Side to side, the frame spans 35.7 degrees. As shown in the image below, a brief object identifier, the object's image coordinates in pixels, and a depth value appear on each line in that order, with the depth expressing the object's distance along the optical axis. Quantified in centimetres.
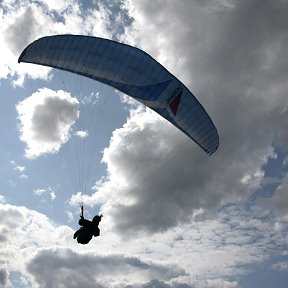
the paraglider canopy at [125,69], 2755
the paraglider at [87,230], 2912
